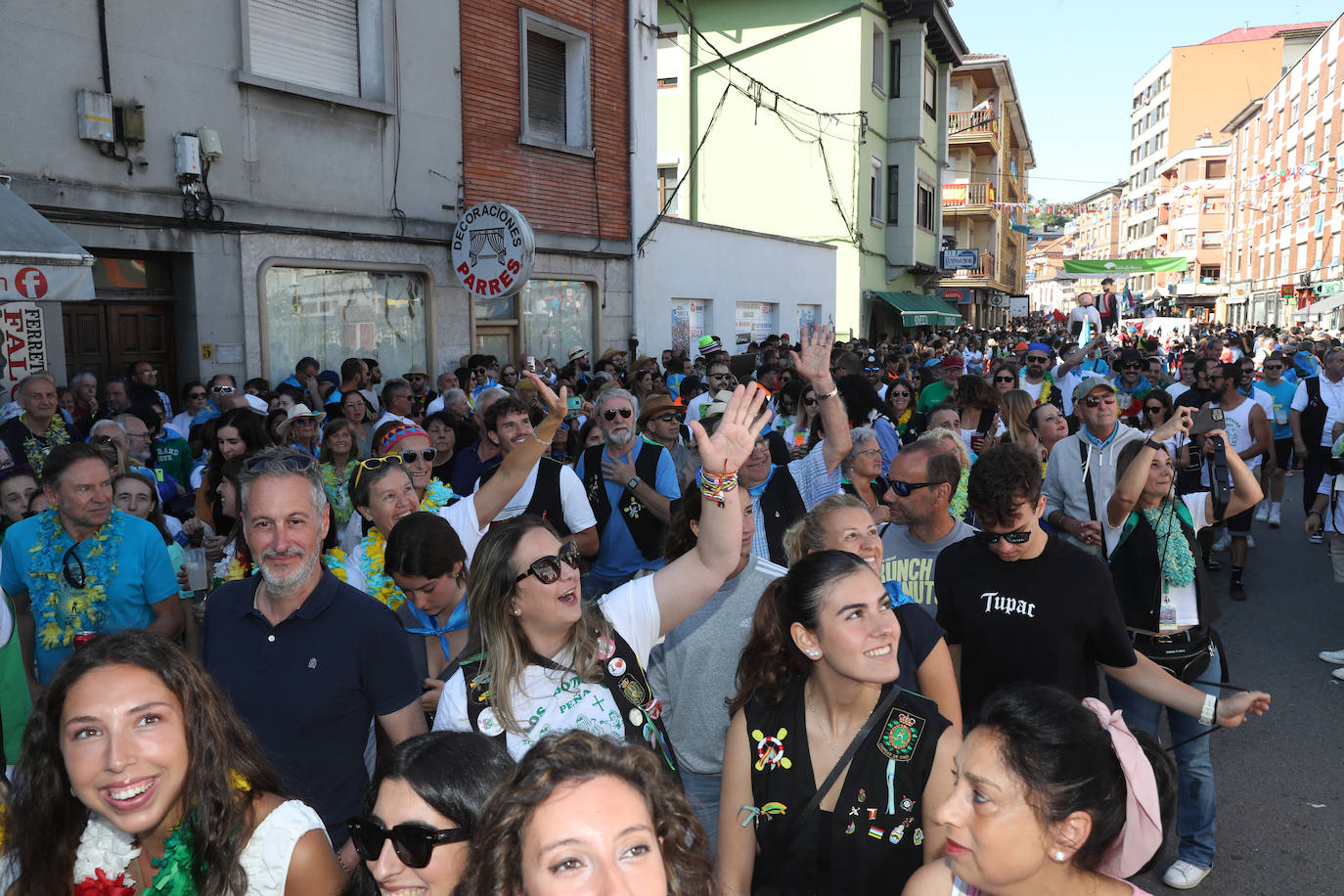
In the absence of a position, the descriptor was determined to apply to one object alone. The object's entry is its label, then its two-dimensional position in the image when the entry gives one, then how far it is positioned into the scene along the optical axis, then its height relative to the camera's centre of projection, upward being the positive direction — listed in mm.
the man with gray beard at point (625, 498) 5684 -977
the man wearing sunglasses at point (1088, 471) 5730 -848
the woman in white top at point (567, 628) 2705 -871
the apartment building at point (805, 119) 26141 +5781
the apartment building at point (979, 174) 42719 +7471
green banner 30188 +2058
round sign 12508 +1027
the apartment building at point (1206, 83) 71625 +19105
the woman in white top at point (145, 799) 2158 -1058
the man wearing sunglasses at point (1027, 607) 3475 -999
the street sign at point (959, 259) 35281 +2579
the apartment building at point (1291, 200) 45750 +7296
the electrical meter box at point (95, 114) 8883 +1950
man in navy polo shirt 2881 -1015
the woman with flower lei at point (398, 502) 4301 -792
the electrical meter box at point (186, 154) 9609 +1722
